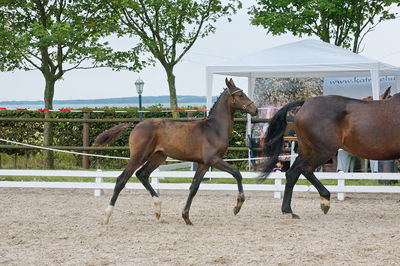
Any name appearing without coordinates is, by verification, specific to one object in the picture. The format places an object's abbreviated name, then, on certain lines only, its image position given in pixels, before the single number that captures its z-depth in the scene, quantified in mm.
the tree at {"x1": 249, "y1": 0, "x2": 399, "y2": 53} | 19078
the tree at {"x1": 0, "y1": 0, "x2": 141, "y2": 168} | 15852
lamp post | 21641
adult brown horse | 8148
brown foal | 7941
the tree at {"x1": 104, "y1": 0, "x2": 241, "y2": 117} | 20609
